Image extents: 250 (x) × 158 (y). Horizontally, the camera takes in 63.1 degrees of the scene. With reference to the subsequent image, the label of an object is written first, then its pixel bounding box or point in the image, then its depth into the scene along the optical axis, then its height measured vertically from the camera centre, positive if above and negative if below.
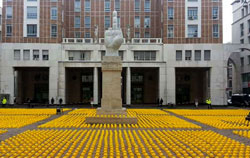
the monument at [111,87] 17.34 -0.42
